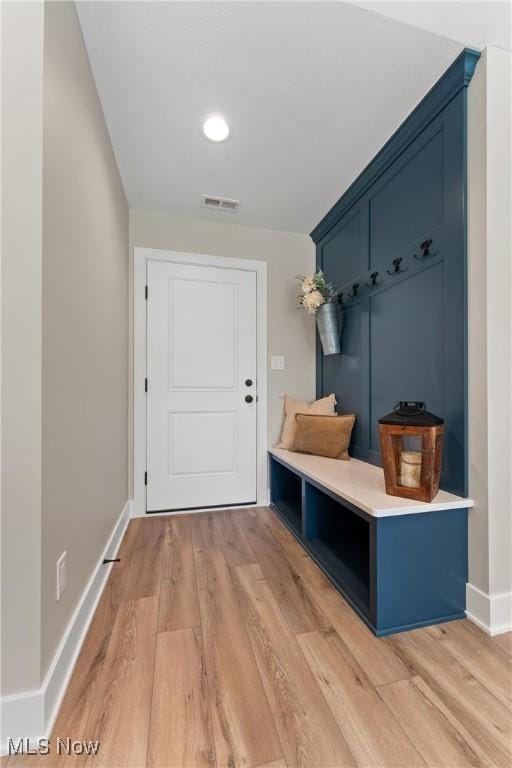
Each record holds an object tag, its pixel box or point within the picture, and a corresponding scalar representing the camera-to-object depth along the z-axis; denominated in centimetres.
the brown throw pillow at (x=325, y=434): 221
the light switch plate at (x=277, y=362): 283
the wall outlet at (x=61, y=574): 103
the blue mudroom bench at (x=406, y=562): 129
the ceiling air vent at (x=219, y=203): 240
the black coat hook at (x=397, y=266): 183
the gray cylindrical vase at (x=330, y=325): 245
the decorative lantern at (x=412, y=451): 135
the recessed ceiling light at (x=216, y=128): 171
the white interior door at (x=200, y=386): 257
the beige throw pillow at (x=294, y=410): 254
